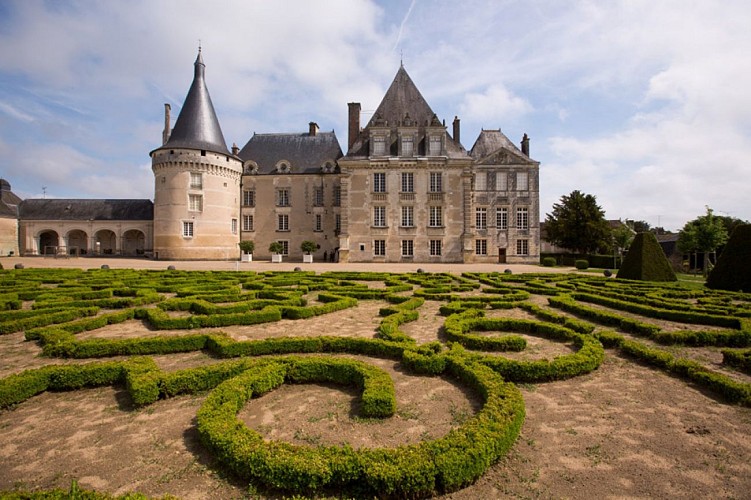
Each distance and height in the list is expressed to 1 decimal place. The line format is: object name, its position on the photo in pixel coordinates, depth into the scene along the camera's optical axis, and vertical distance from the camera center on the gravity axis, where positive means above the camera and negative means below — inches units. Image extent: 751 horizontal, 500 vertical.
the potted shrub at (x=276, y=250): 1366.9 +8.7
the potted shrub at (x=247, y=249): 1360.7 +10.8
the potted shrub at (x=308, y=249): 1325.0 +12.0
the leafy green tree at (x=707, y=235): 959.0 +44.7
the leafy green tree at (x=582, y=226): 1493.6 +110.0
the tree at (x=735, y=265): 558.3 -21.8
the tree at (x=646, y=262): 686.5 -19.5
